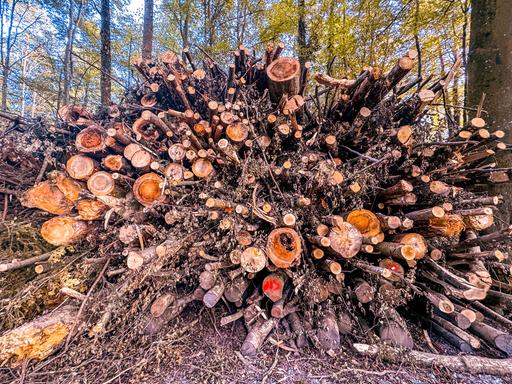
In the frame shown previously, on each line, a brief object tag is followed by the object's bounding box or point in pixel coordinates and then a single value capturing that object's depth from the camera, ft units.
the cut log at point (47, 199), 7.18
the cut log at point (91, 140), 7.44
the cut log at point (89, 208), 7.11
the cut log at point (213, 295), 6.00
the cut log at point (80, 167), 7.15
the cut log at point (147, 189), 7.17
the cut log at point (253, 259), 5.90
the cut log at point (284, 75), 7.29
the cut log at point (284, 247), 5.89
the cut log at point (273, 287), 6.22
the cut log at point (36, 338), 5.10
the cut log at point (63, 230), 6.89
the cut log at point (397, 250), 5.49
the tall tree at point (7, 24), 20.72
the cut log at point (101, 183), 7.14
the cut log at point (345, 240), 5.70
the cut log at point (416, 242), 5.96
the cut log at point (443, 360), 5.32
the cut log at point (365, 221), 6.38
